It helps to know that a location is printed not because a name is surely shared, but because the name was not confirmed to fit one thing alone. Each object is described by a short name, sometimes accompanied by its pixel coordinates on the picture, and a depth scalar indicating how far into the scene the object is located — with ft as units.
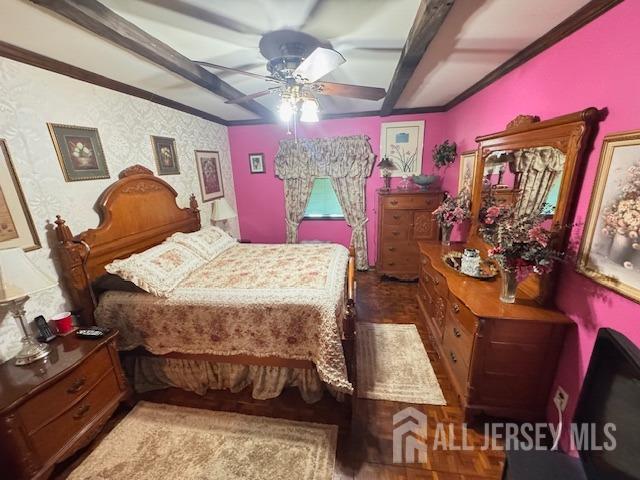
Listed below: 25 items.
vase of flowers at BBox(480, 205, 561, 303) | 4.73
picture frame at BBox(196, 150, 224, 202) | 11.10
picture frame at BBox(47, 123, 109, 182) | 5.97
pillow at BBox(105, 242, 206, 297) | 6.23
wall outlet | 4.75
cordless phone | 5.26
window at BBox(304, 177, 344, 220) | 13.61
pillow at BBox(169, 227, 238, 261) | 8.47
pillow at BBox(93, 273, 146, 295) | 6.41
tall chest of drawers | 11.01
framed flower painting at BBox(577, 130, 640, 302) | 3.59
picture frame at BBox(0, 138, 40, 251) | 4.92
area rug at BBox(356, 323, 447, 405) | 6.33
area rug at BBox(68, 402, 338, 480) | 4.80
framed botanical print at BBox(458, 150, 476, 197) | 8.39
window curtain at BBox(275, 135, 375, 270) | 12.41
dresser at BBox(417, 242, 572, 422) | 4.85
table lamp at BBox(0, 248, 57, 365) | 4.15
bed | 5.70
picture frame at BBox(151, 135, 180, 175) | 8.76
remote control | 5.47
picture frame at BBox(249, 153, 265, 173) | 13.28
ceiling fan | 5.08
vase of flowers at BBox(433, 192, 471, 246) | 8.14
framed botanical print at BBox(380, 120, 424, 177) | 11.89
